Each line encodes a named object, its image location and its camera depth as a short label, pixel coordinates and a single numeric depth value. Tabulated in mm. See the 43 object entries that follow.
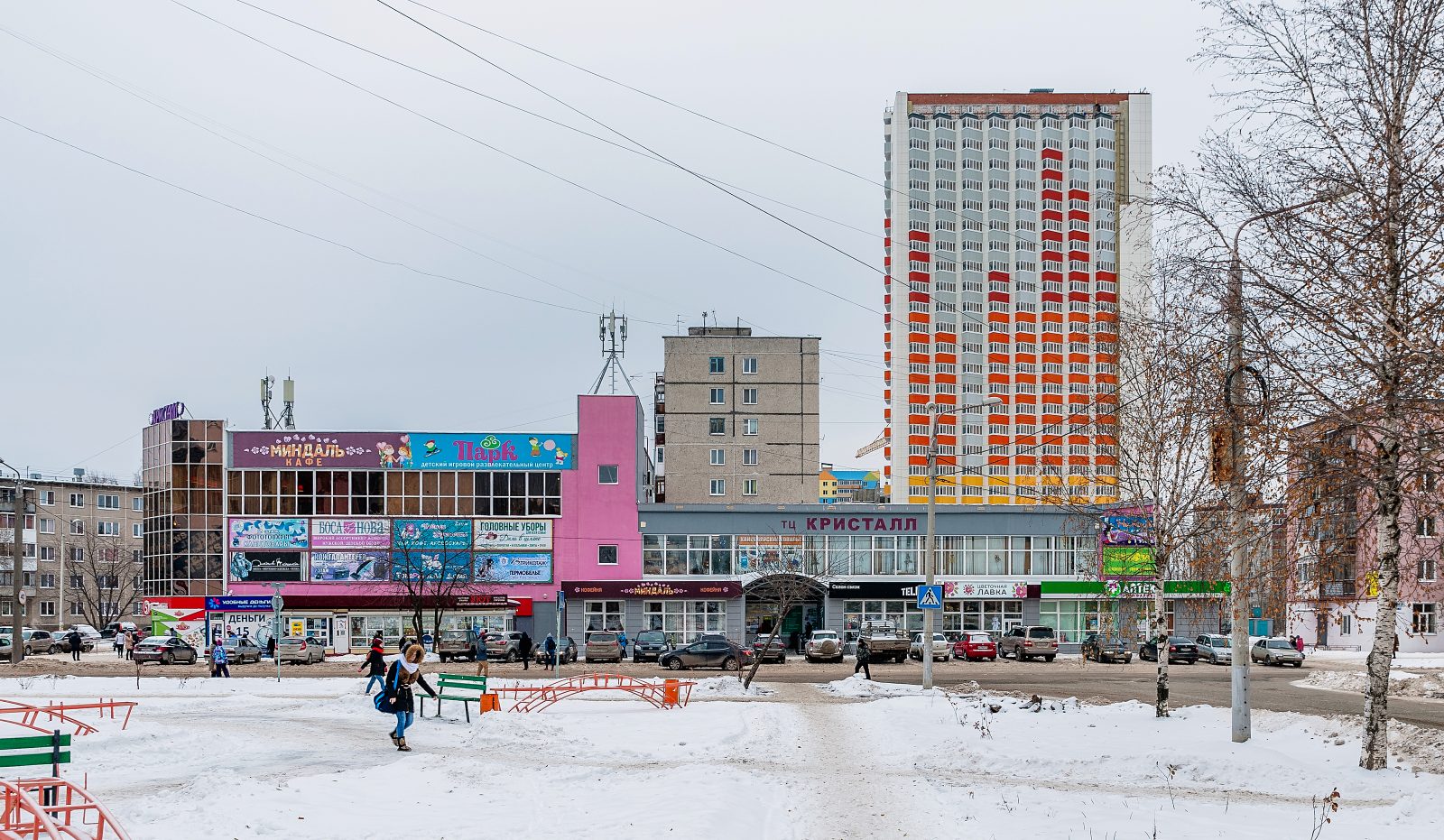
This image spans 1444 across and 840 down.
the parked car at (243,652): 54844
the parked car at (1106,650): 53812
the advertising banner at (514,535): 64875
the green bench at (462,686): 23094
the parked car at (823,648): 54031
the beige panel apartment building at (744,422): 88500
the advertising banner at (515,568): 64438
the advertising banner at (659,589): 63875
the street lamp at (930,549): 32438
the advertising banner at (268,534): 64750
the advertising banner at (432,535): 63719
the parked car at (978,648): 53812
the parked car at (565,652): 51419
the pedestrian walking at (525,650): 47781
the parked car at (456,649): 56075
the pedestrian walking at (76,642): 54900
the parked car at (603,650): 53438
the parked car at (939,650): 54481
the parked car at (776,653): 53094
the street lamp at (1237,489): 14367
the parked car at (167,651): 53656
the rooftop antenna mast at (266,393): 84688
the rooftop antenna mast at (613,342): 76812
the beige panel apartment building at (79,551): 96562
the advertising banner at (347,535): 64625
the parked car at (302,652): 53875
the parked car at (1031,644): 54844
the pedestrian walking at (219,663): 42344
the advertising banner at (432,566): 62062
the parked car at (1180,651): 53688
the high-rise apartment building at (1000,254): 136250
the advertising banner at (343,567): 64000
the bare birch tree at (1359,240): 13531
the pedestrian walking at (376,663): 25312
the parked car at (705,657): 47969
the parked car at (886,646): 53625
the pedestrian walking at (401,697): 19094
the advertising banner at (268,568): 64438
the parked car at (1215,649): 53938
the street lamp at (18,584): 46031
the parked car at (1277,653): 50438
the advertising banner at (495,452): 65625
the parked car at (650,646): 53938
